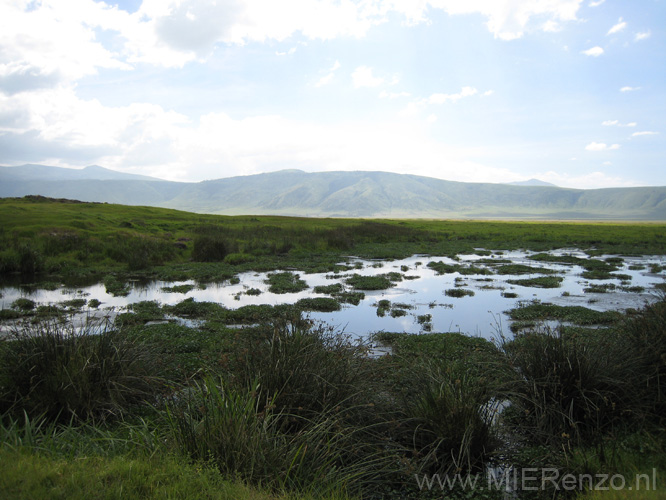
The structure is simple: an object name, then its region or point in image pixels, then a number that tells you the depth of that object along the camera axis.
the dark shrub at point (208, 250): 24.98
